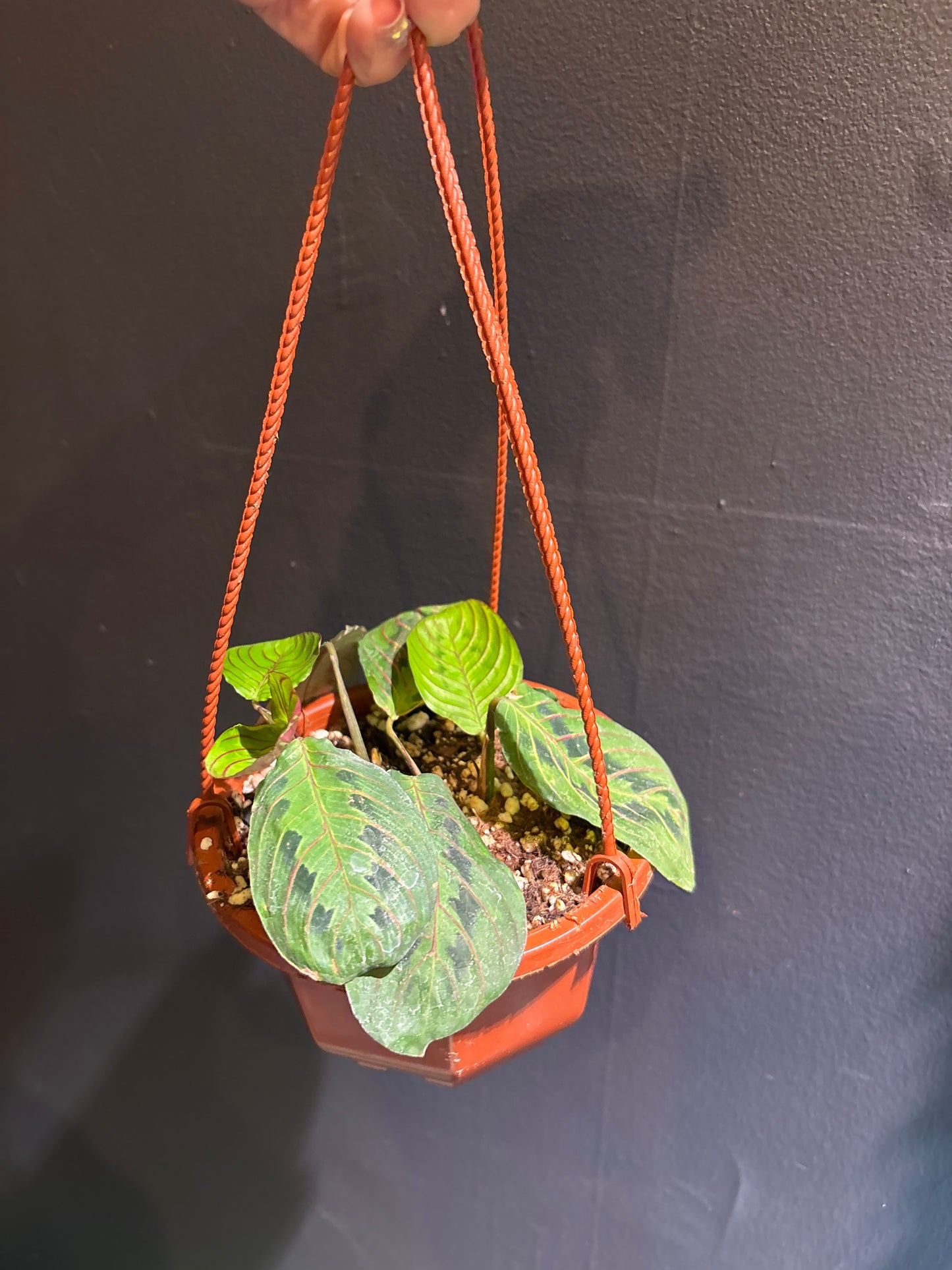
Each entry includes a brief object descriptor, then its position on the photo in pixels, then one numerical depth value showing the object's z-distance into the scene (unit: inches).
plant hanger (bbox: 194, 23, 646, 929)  17.1
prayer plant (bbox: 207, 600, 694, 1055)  19.5
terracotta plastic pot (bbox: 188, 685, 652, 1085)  22.8
